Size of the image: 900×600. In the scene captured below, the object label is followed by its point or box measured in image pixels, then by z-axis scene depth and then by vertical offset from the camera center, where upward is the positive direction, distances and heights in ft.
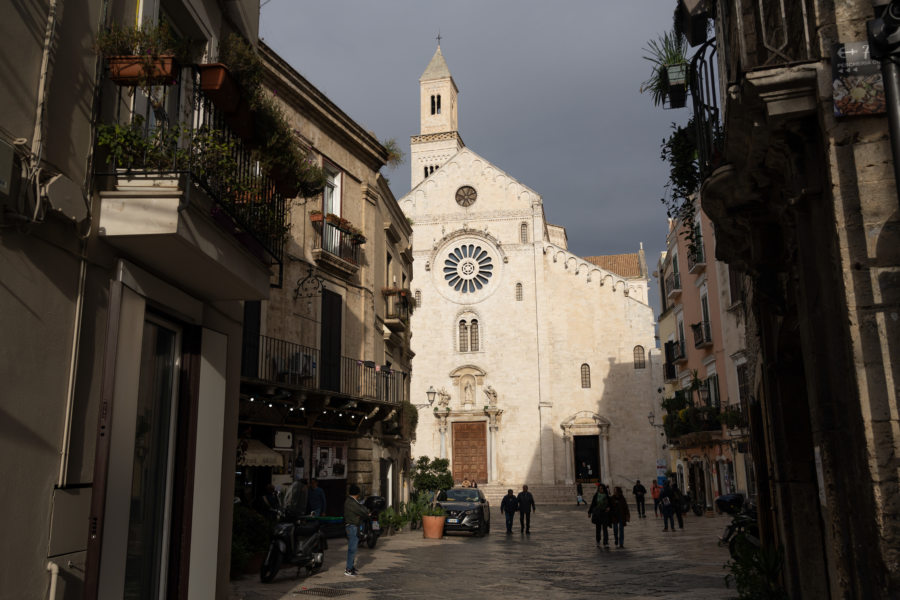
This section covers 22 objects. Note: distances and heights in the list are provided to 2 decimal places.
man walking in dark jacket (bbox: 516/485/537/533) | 70.64 -4.54
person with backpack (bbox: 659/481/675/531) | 71.72 -4.86
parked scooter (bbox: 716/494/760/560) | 32.52 -3.73
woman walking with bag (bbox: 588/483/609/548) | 58.18 -4.31
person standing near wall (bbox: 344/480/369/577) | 39.68 -3.26
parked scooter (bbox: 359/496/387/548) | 53.42 -5.10
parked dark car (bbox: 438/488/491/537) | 67.00 -4.79
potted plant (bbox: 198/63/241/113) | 20.59 +10.61
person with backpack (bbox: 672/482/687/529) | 73.79 -4.72
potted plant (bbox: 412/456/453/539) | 111.45 -2.53
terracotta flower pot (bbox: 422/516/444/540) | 63.05 -5.82
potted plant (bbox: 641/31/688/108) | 27.45 +14.61
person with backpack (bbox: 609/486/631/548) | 57.77 -4.58
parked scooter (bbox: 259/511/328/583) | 36.24 -4.35
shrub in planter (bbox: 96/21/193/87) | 17.84 +9.78
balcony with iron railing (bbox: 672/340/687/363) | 103.87 +14.71
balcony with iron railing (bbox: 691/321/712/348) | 89.84 +14.97
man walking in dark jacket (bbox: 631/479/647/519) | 86.22 -4.36
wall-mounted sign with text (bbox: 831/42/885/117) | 15.17 +7.66
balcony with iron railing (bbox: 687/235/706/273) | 87.59 +22.87
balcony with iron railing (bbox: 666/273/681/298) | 104.06 +24.61
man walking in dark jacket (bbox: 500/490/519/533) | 71.92 -4.75
